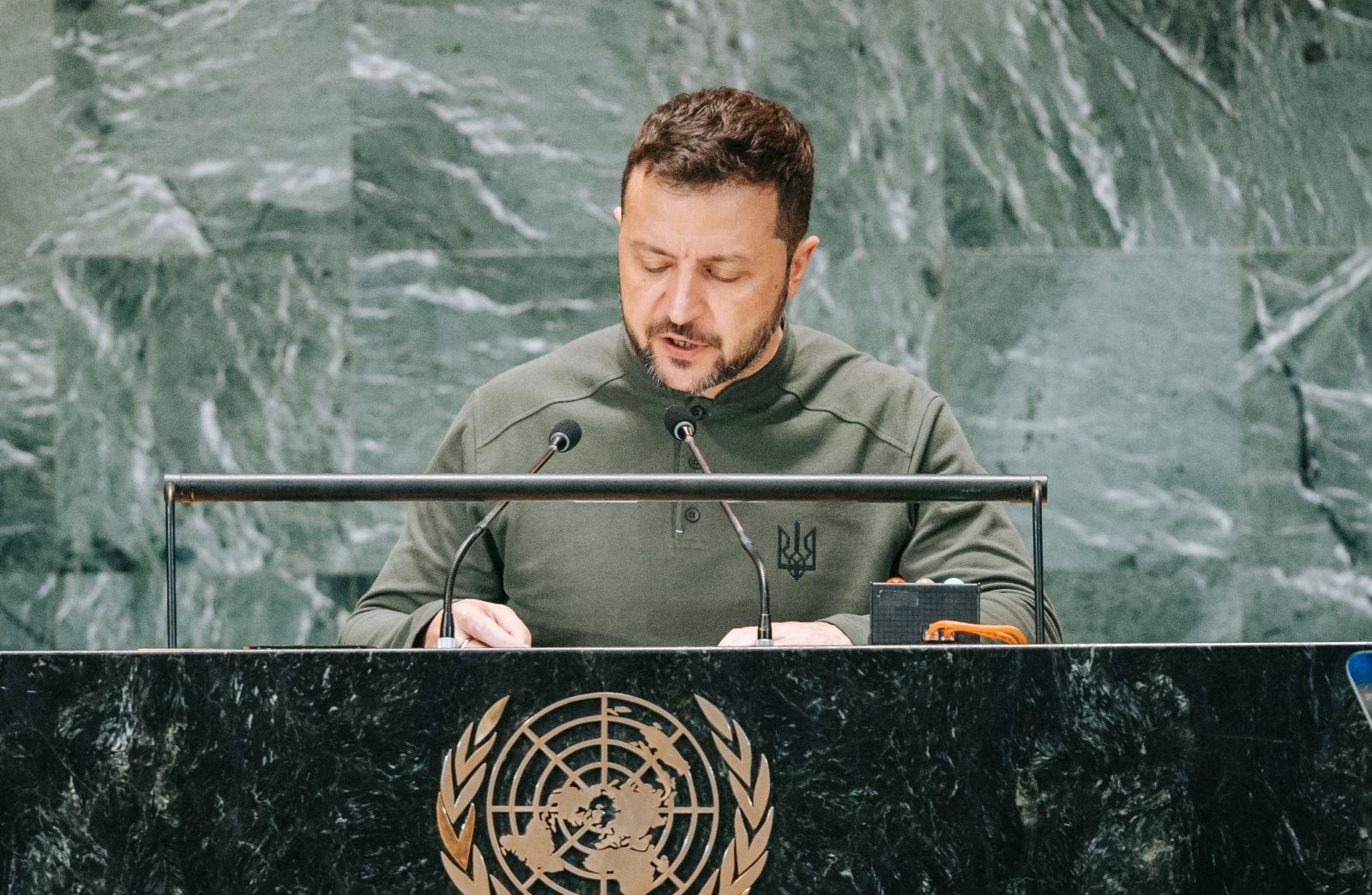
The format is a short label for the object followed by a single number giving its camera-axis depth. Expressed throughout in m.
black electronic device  5.53
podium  5.34
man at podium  6.04
